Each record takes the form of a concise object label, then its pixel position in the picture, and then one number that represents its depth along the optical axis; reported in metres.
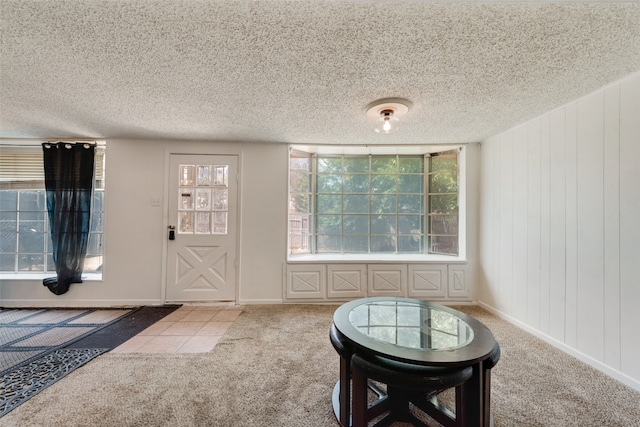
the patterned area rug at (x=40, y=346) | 1.63
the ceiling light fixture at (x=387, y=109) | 2.00
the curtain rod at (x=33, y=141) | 3.13
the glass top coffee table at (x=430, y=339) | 1.15
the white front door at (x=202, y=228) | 3.19
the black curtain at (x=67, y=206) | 3.03
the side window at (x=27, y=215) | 3.17
